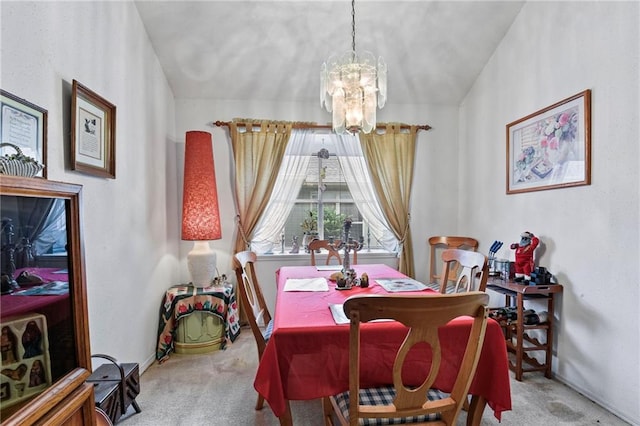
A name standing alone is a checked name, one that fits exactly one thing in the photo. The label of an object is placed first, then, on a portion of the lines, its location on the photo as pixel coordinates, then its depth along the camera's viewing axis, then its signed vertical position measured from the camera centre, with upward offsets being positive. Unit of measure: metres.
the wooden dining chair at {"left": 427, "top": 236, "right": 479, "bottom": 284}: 3.43 -0.43
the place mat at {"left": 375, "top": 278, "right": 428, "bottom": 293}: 1.98 -0.50
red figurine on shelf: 2.55 -0.38
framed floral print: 2.22 +0.47
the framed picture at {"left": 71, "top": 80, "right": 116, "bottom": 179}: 1.75 +0.46
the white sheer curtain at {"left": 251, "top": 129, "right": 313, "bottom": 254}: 3.59 +0.28
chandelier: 1.96 +0.73
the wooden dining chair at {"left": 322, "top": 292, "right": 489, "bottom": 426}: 1.03 -0.51
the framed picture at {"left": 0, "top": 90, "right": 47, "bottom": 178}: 1.30 +0.36
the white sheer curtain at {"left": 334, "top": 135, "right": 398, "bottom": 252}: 3.64 +0.35
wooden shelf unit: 2.35 -0.89
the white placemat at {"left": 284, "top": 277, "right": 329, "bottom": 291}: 2.00 -0.49
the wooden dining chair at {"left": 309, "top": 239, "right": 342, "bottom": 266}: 3.10 -0.36
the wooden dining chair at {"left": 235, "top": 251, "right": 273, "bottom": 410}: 1.73 -0.54
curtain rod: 3.44 +0.92
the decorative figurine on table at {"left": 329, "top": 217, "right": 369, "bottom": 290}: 2.02 -0.38
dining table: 1.29 -0.63
